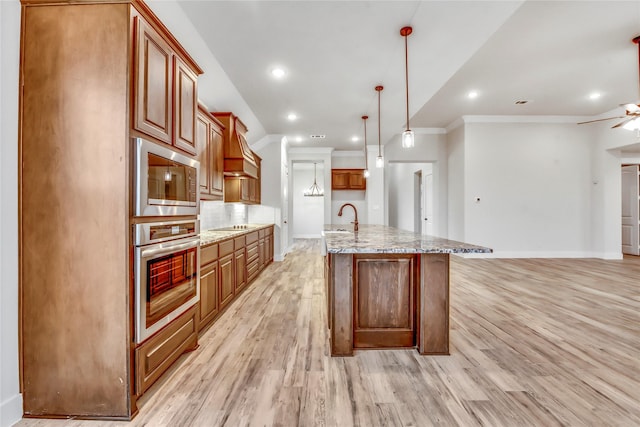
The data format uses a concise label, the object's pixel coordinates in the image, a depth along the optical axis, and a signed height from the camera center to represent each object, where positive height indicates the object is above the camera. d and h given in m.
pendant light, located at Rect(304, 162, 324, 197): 11.08 +0.91
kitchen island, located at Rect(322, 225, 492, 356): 2.25 -0.69
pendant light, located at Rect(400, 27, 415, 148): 2.88 +0.80
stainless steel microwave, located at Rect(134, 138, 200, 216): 1.59 +0.20
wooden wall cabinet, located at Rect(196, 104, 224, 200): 3.25 +0.72
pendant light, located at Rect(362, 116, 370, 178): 5.10 +1.85
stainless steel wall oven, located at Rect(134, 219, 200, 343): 1.60 -0.37
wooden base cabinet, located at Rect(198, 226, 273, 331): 2.68 -0.67
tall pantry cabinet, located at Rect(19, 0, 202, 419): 1.54 +0.04
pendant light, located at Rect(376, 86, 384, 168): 4.24 +0.80
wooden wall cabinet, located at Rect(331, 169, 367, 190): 8.59 +1.01
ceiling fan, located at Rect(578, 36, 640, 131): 3.57 +1.20
